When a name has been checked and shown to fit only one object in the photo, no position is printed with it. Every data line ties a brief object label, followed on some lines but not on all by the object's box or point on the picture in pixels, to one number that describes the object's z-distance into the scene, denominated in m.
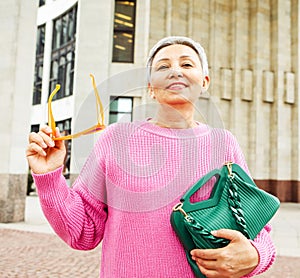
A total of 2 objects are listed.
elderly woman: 1.27
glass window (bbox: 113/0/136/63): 15.55
